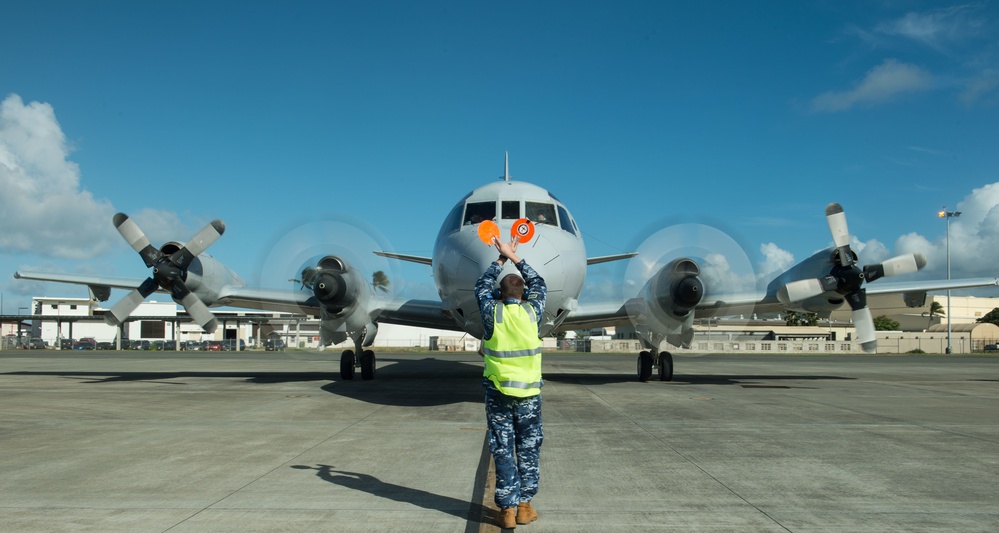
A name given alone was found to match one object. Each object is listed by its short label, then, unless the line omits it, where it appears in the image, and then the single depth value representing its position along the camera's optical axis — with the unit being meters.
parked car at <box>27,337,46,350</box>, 63.56
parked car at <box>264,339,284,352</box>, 62.76
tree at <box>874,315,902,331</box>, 102.45
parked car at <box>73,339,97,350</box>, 62.72
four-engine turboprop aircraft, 15.98
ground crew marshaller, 5.04
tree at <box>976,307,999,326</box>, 104.03
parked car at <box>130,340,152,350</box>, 64.35
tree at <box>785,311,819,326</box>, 92.00
